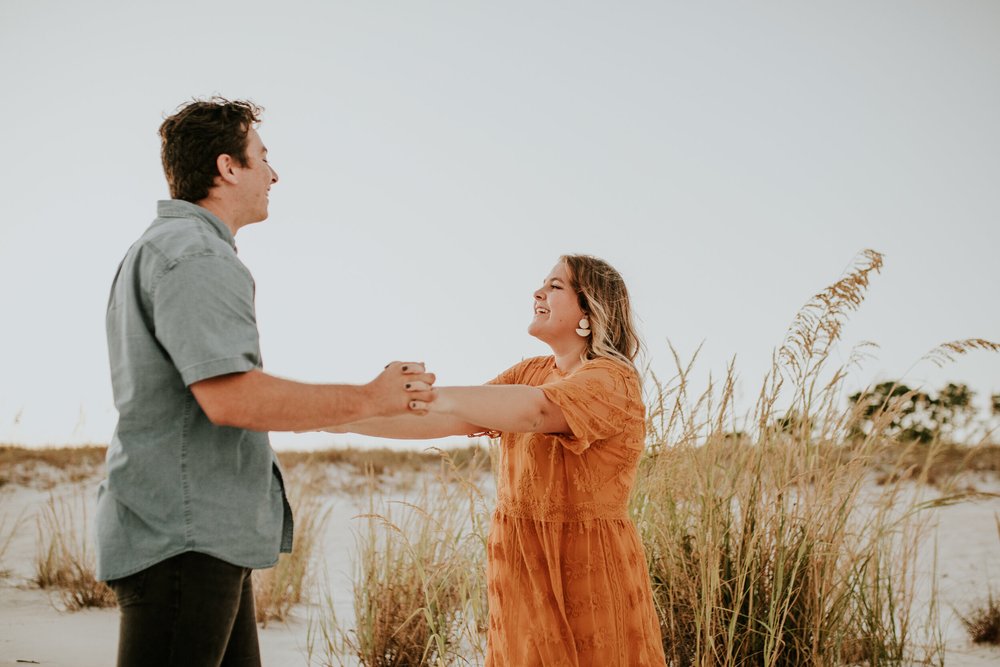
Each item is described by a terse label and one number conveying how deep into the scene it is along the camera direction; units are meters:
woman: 2.27
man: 1.62
